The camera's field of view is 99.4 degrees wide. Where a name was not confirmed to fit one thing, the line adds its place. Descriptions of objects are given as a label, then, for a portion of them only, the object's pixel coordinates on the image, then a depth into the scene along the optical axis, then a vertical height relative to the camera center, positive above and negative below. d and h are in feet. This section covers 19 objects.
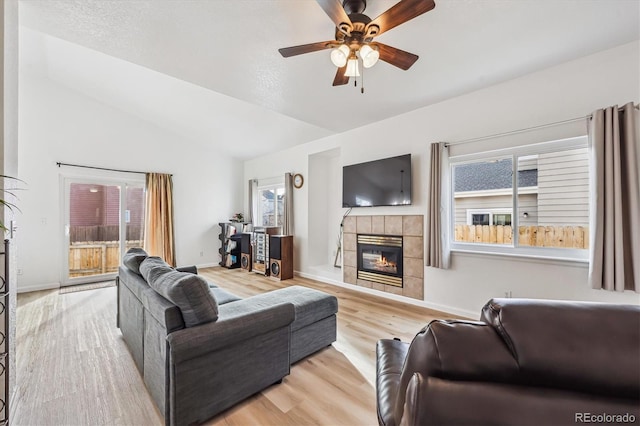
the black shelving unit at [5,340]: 4.85 -2.37
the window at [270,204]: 20.30 +0.65
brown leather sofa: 1.59 -1.01
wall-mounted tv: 12.28 +1.48
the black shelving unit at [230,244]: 20.53 -2.34
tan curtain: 18.26 -0.41
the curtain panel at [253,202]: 22.18 +0.89
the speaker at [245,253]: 19.62 -2.95
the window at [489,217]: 10.19 -0.16
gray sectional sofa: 4.97 -2.72
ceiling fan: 5.28 +3.97
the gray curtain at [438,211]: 10.95 +0.07
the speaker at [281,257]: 17.07 -2.84
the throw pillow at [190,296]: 5.08 -1.59
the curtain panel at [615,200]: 7.31 +0.35
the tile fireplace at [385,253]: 12.08 -1.99
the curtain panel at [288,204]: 18.33 +0.60
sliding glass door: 15.92 -0.79
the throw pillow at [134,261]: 7.60 -1.40
